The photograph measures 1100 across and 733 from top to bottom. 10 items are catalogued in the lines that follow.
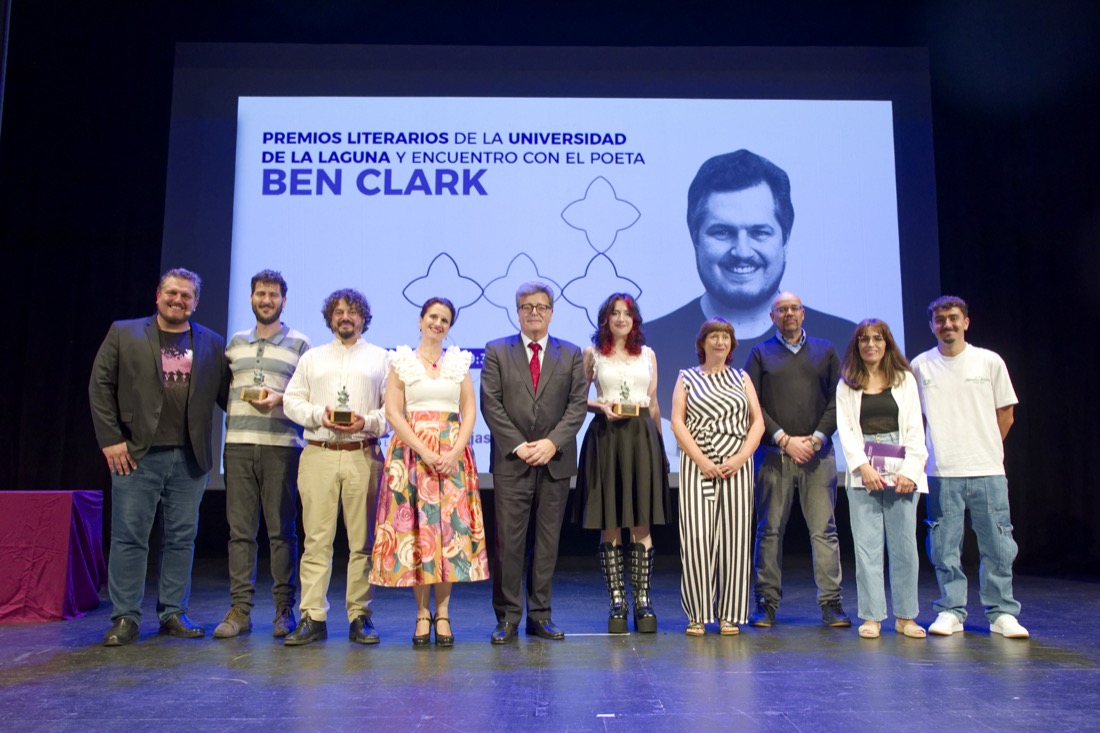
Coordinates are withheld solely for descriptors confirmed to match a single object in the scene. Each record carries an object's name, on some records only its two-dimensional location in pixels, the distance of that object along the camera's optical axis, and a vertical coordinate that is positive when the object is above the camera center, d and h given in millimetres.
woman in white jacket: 3229 -26
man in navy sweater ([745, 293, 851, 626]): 3426 +27
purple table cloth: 3605 -454
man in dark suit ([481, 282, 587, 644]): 3119 +52
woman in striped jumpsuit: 3252 -121
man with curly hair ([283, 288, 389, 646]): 3090 -3
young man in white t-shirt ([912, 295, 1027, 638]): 3271 -5
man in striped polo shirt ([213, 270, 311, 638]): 3219 -36
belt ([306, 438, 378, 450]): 3145 +42
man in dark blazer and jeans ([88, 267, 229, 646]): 3180 +78
